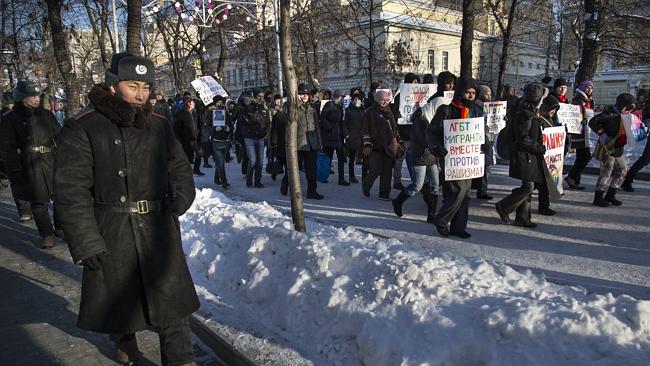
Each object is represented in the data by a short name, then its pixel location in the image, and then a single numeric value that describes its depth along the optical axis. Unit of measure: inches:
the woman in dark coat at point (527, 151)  251.3
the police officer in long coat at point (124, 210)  112.7
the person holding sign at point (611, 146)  299.7
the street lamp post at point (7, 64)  930.7
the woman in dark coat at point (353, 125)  404.2
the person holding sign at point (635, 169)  341.1
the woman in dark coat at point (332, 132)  427.5
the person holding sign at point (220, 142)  429.0
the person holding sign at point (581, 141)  354.0
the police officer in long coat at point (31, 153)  262.4
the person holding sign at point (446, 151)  244.7
